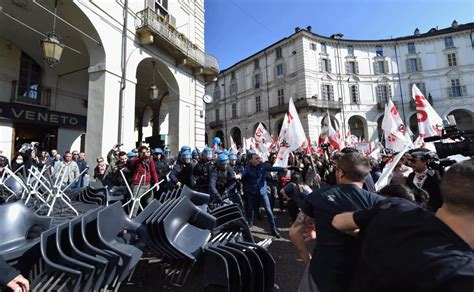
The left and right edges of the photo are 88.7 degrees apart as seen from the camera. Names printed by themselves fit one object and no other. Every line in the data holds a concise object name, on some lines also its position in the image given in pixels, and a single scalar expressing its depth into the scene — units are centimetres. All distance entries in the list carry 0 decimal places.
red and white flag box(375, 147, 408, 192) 358
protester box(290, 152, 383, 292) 164
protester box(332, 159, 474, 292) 89
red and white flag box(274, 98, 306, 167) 596
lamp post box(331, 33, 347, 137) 3122
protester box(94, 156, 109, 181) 710
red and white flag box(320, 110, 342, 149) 871
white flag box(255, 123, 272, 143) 1120
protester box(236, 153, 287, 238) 536
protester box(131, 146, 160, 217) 547
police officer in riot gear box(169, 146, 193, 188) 611
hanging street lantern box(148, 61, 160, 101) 949
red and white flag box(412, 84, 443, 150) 545
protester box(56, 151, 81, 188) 691
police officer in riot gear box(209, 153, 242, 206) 566
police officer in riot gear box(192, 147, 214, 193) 598
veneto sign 860
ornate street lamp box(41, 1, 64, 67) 593
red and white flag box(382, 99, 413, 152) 687
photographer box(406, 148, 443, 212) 304
